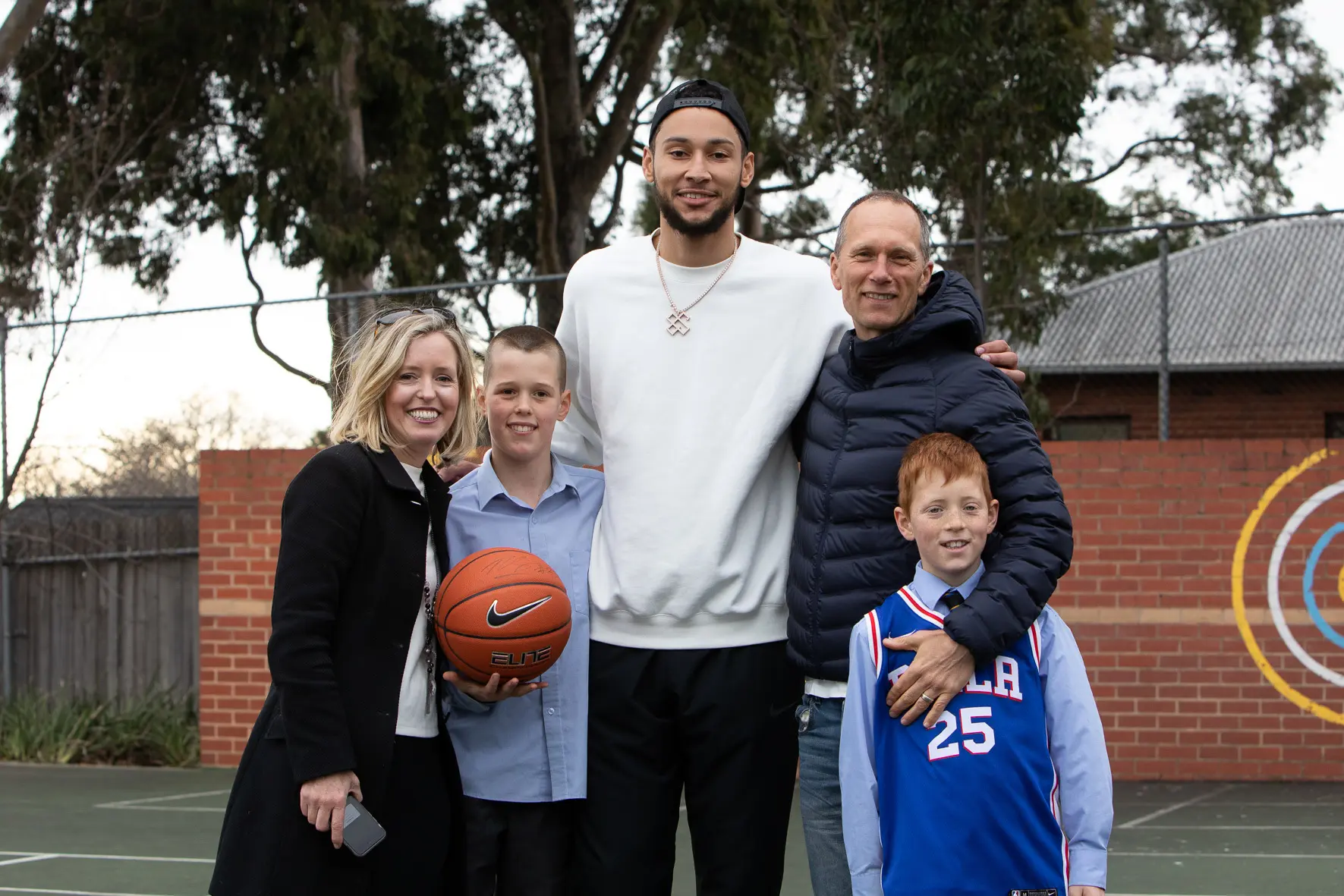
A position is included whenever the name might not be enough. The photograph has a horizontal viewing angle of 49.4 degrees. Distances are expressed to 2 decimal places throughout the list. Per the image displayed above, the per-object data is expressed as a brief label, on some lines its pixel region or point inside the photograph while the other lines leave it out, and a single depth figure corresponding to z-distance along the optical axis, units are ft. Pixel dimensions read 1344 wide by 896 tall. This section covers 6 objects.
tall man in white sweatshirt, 11.25
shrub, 34.86
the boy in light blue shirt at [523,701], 11.44
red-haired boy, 9.45
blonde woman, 10.18
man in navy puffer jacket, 10.11
